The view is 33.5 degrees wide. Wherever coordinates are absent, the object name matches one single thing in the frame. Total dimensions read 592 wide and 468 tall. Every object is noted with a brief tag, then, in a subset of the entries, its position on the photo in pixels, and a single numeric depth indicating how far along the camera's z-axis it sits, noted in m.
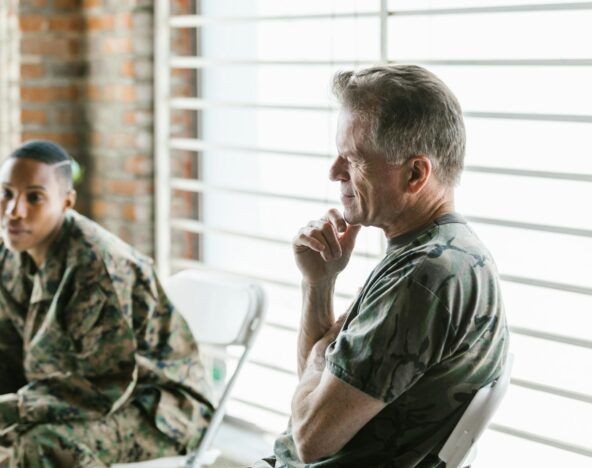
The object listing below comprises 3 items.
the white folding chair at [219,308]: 3.24
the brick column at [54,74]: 4.30
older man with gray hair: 1.82
